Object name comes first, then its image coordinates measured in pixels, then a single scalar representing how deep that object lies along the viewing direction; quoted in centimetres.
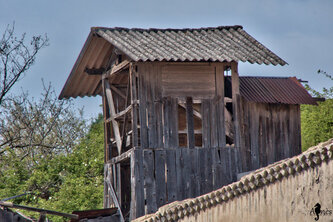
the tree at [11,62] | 2502
